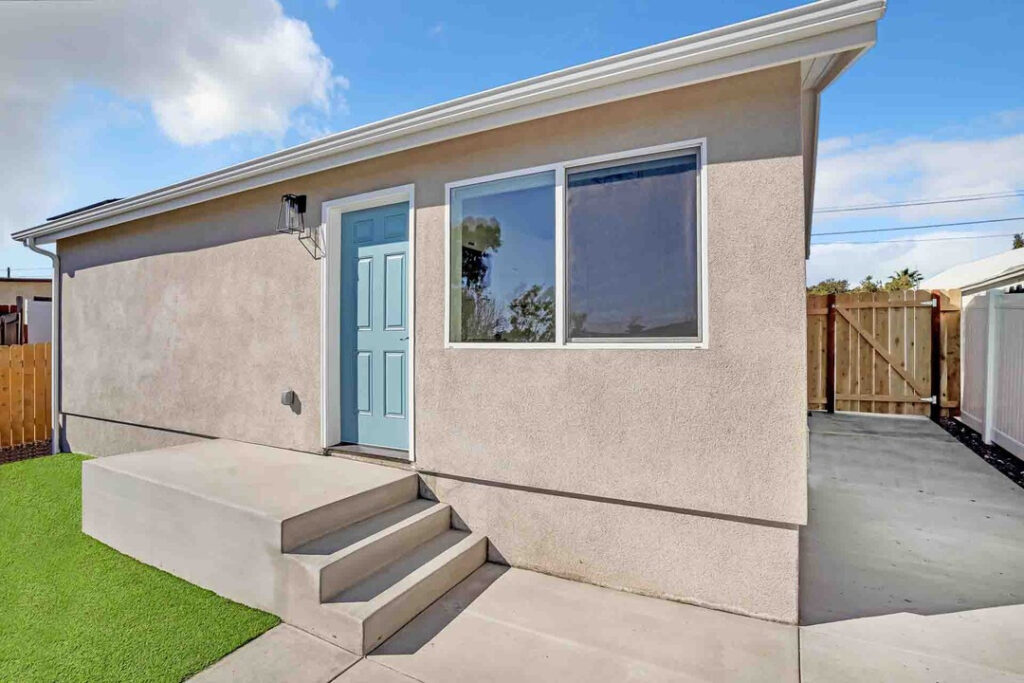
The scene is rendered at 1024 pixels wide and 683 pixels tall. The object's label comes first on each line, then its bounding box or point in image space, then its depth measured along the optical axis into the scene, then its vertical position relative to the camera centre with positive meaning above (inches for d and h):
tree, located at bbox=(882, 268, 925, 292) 1332.6 +161.9
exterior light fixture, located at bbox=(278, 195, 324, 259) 205.6 +47.6
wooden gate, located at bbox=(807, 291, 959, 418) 387.9 -12.7
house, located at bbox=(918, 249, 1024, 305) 295.7 +79.2
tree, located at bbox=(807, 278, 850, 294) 1621.6 +178.7
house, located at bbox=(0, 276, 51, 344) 461.7 +9.4
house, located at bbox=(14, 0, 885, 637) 126.5 +6.1
